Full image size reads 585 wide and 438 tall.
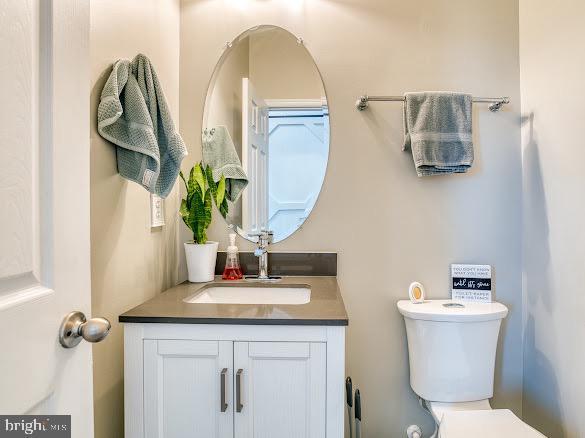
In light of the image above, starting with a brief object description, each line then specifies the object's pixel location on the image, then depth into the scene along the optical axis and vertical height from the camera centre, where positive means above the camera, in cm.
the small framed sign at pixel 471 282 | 162 -28
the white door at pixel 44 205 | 51 +2
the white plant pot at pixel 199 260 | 152 -17
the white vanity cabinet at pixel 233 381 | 102 -44
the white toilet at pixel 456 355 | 144 -53
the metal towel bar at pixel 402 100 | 159 +49
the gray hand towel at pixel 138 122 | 107 +28
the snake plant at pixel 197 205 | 150 +5
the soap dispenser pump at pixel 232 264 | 158 -19
